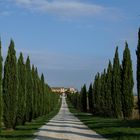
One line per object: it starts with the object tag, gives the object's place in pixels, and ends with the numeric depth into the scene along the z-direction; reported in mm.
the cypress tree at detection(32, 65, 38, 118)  52475
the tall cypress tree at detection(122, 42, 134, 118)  49250
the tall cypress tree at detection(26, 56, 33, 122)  45719
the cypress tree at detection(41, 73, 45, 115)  68356
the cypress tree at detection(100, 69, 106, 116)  64250
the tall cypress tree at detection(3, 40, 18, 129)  33969
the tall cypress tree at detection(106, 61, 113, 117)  59906
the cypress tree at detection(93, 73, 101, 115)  71250
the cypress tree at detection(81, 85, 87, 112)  101562
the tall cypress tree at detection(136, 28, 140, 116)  35562
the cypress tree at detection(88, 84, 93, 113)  86188
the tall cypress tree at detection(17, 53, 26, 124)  37969
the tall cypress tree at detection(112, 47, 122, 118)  52906
